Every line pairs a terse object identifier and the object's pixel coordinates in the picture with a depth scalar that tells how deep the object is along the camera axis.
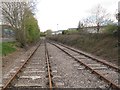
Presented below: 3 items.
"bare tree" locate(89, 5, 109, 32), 22.55
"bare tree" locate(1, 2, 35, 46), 14.63
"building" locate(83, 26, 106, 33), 22.04
